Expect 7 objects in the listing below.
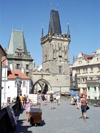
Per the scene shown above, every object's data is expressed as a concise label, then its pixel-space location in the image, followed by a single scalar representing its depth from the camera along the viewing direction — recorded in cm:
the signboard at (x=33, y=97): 1488
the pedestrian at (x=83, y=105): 745
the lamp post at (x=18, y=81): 1541
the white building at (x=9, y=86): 2696
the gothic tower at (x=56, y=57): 3679
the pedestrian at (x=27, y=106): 767
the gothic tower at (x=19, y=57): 3455
